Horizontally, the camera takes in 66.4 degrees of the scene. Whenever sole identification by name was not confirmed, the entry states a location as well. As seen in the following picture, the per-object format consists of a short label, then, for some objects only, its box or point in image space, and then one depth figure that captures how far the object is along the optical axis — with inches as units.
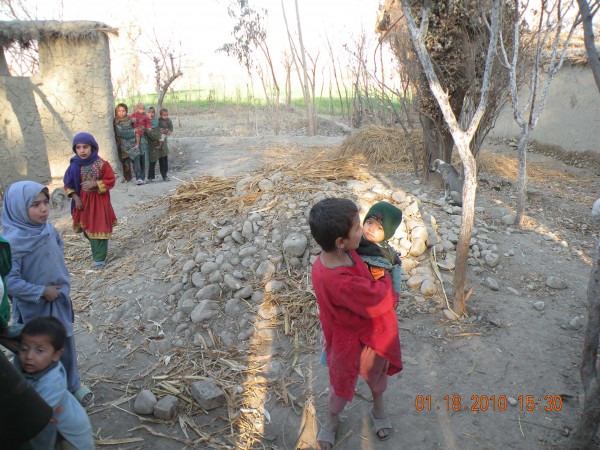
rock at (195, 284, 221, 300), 154.6
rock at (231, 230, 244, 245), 176.4
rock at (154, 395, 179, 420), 109.9
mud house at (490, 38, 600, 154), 377.4
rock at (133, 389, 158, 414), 112.2
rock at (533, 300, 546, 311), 141.6
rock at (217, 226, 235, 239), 179.8
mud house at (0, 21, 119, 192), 302.2
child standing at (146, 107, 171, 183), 323.6
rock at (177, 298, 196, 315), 151.7
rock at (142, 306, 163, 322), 152.8
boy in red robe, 80.4
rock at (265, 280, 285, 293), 154.2
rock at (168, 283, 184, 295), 161.2
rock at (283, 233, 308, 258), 164.1
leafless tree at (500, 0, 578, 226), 175.9
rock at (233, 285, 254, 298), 153.4
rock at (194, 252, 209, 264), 169.9
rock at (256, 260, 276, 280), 159.9
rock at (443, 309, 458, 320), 137.7
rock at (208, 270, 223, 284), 159.6
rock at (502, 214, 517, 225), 205.5
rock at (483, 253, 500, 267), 166.1
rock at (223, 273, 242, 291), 156.7
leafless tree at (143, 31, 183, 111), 467.0
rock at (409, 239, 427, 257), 165.2
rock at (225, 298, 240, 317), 149.6
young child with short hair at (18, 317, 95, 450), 76.6
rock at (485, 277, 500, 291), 152.9
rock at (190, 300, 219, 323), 147.0
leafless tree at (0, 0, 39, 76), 304.0
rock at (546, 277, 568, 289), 154.6
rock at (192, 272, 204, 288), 159.6
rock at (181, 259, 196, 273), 166.8
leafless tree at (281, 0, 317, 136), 546.6
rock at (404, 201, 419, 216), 182.7
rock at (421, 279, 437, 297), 150.3
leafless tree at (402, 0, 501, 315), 121.6
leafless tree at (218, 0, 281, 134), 677.3
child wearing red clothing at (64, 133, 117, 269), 182.1
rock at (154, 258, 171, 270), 178.2
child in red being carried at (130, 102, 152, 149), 319.0
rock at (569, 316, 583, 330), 132.4
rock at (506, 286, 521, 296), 151.7
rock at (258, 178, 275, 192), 203.6
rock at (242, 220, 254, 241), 177.3
